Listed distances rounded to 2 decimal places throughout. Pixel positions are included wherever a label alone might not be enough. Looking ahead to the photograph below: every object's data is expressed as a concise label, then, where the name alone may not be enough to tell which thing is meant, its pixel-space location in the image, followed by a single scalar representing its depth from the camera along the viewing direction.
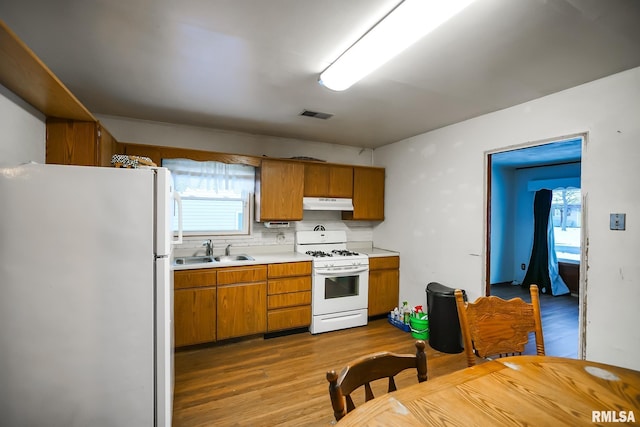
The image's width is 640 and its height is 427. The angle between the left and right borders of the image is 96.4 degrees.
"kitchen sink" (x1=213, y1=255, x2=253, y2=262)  3.47
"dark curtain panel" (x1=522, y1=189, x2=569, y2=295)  5.15
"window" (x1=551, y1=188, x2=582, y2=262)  5.07
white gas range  3.45
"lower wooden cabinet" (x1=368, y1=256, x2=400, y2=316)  3.86
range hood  3.84
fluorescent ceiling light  1.30
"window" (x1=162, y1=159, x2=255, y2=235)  3.34
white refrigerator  1.37
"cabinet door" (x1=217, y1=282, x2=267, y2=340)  3.06
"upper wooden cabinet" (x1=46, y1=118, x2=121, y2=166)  2.10
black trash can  2.99
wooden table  0.92
